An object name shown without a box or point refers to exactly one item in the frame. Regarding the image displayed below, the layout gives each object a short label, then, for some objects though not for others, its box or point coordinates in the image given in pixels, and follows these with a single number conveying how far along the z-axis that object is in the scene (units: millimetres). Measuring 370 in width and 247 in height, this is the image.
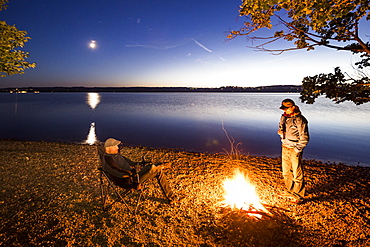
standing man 4180
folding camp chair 3815
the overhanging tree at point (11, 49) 6656
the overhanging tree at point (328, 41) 4258
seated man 3838
